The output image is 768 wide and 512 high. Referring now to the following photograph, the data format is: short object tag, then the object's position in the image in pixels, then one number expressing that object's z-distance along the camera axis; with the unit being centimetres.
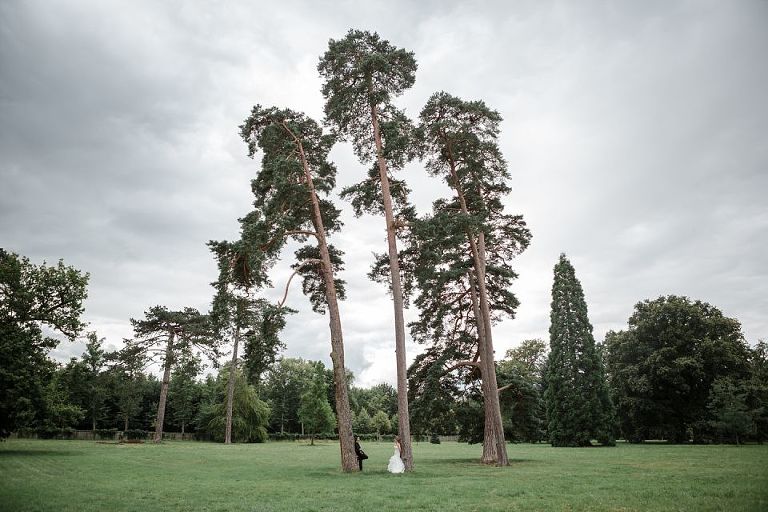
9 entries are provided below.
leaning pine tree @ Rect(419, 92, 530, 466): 1988
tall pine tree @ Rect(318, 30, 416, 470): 1758
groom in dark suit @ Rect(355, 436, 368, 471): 1754
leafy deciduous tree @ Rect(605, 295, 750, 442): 4059
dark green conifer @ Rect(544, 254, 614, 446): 4094
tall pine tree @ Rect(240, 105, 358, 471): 1680
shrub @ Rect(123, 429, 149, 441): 5298
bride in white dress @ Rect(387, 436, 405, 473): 1611
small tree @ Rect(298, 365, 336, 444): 5350
